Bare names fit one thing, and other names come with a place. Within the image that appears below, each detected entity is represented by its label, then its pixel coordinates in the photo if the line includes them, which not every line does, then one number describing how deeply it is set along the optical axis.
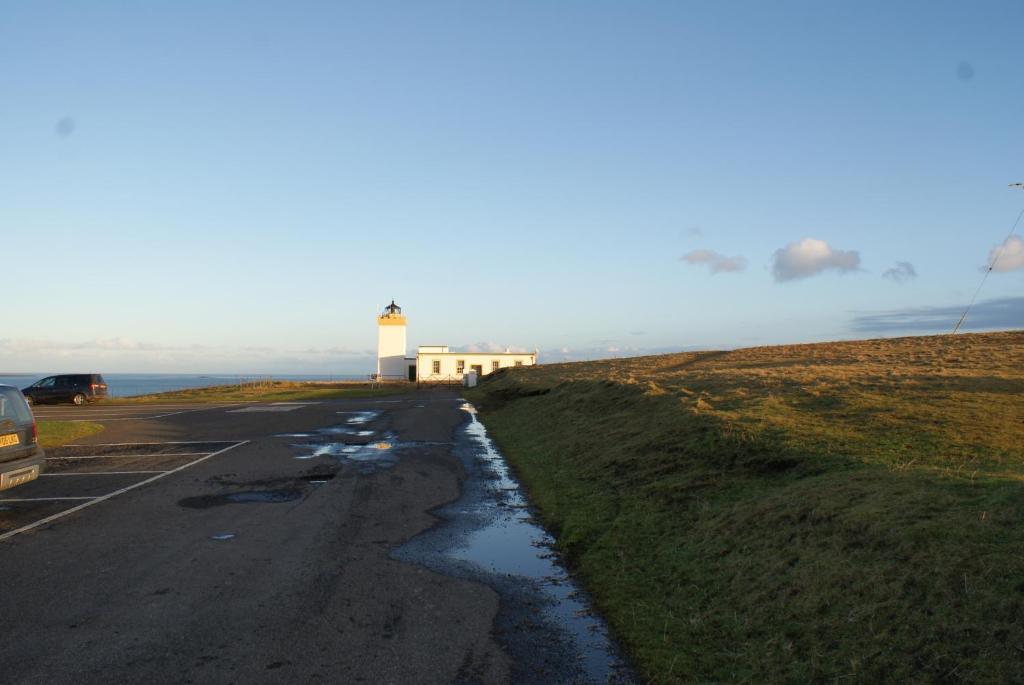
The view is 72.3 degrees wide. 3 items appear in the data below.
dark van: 42.16
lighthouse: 78.19
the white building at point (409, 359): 75.00
